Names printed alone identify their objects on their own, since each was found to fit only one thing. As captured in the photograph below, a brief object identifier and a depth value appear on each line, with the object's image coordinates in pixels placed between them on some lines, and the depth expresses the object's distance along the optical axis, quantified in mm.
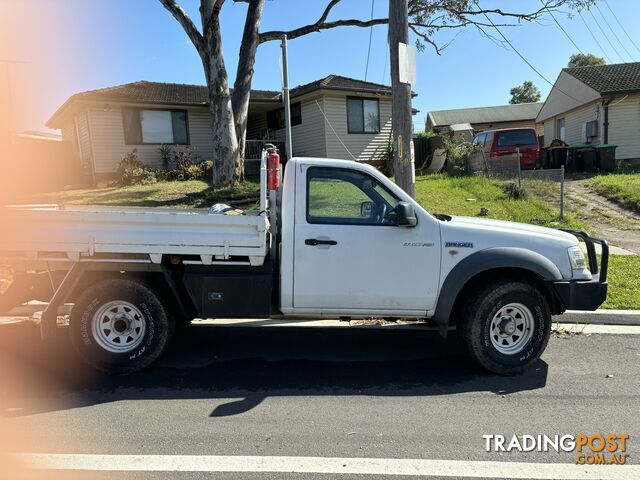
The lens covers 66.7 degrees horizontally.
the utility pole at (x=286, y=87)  6977
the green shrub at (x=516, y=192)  12742
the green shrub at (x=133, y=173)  18438
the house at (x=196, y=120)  19438
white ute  4375
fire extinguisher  4594
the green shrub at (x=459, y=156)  17391
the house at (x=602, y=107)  20984
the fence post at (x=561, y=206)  11117
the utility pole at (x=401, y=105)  7211
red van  17406
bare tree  13805
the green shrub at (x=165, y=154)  19906
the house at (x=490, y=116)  44562
